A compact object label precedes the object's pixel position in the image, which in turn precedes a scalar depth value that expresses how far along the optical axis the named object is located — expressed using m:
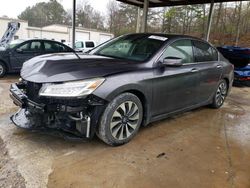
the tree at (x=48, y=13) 43.47
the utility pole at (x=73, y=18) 7.83
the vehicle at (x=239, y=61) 7.55
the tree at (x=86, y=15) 37.94
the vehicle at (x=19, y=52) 7.22
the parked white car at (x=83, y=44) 14.55
